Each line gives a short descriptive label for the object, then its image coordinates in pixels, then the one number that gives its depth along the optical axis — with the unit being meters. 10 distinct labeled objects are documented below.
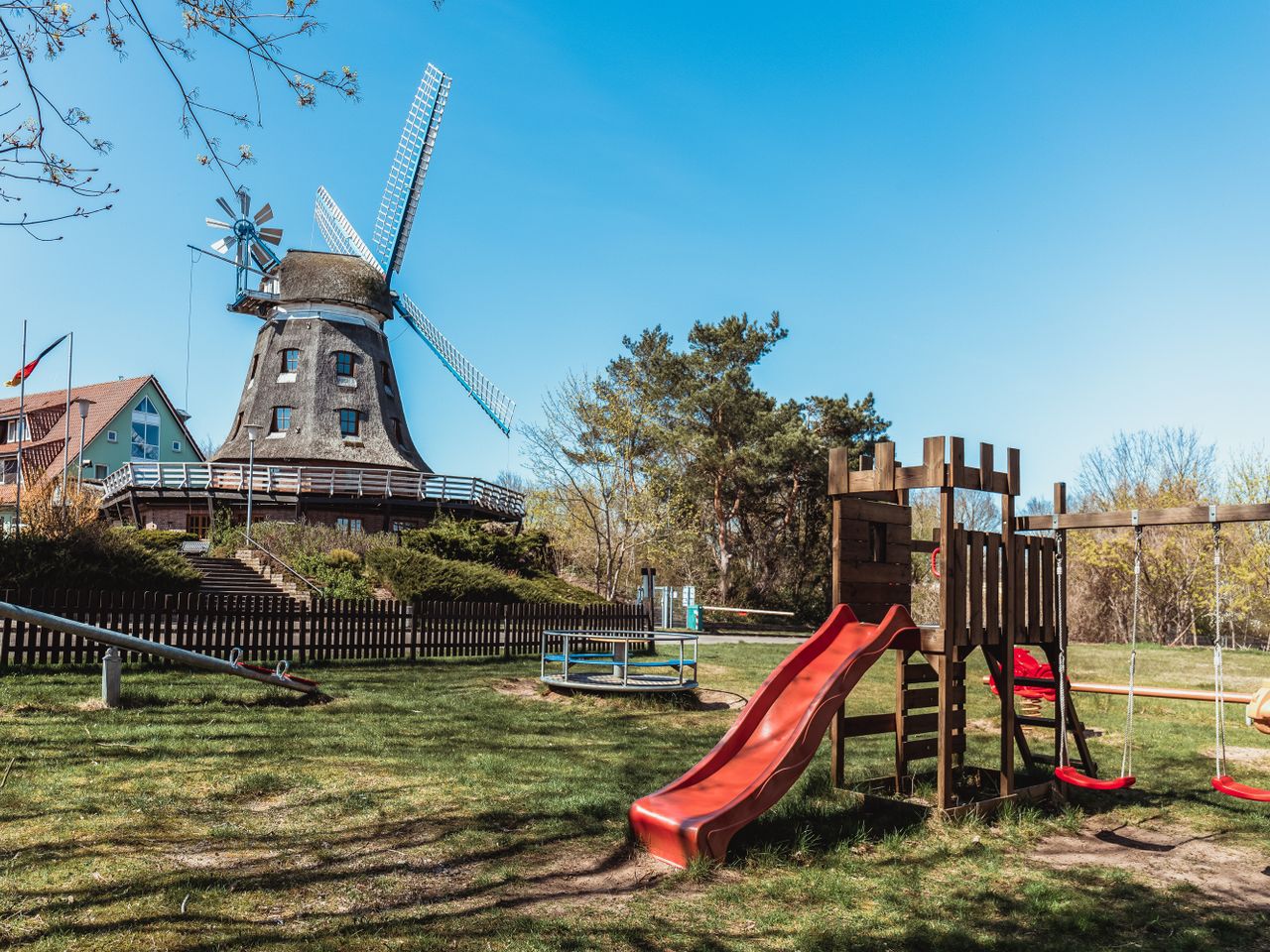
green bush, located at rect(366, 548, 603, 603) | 25.59
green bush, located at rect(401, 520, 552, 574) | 32.56
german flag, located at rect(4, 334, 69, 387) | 36.41
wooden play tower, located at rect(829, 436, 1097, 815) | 7.44
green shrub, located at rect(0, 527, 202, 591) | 17.62
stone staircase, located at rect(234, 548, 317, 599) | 26.09
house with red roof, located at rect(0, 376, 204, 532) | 46.22
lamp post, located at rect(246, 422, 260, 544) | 30.12
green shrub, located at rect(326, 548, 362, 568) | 28.64
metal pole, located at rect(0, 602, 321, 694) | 7.18
